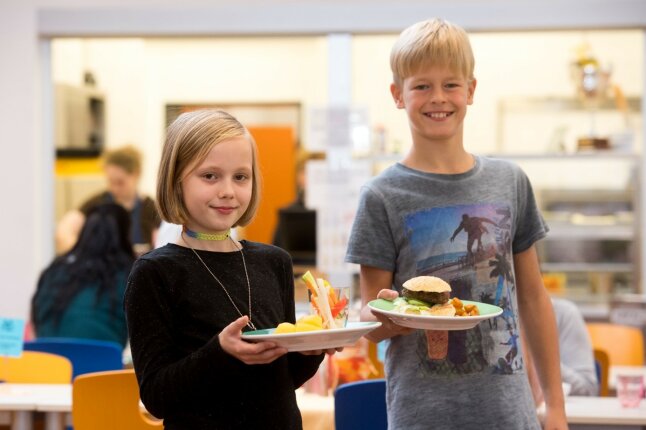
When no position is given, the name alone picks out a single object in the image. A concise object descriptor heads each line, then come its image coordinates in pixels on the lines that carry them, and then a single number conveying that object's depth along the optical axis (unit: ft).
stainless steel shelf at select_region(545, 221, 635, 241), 20.24
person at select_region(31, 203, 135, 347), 14.10
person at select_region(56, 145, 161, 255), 20.17
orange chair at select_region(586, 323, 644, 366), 14.56
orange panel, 26.16
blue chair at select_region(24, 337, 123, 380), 12.28
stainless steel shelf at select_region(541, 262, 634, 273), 20.47
